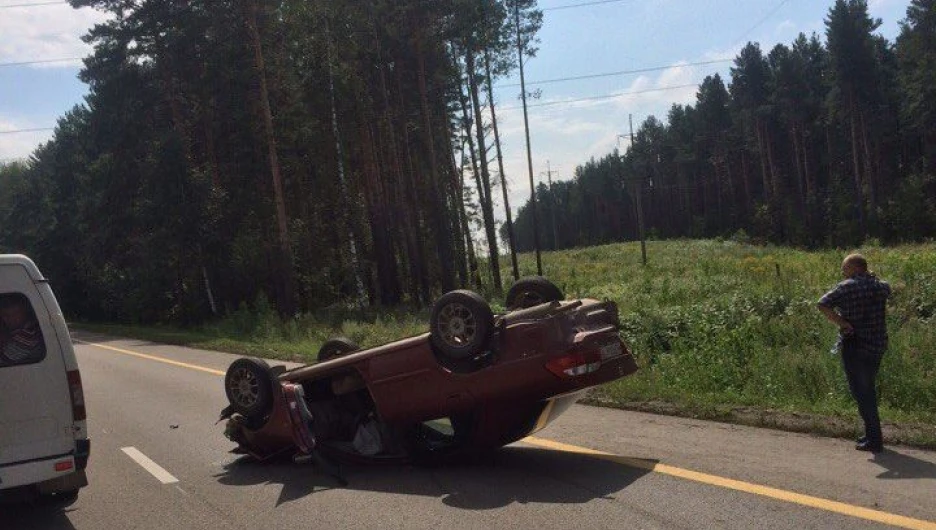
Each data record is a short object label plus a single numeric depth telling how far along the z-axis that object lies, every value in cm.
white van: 584
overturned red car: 621
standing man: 675
